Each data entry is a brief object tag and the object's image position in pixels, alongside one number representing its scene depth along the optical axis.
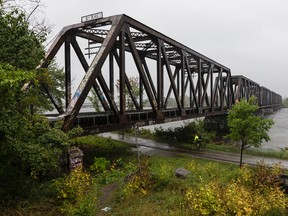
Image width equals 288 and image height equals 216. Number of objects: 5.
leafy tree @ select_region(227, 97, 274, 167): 19.03
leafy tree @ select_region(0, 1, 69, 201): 7.90
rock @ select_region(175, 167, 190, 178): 12.55
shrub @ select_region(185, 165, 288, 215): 7.95
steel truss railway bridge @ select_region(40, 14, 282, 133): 14.81
